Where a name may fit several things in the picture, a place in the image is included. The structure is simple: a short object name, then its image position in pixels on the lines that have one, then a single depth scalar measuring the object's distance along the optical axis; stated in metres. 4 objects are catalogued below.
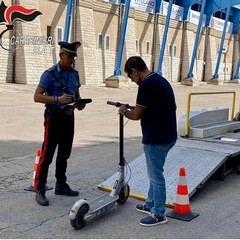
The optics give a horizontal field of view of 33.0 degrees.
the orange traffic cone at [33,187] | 5.46
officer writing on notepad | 4.94
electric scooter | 4.21
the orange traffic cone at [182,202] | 4.76
